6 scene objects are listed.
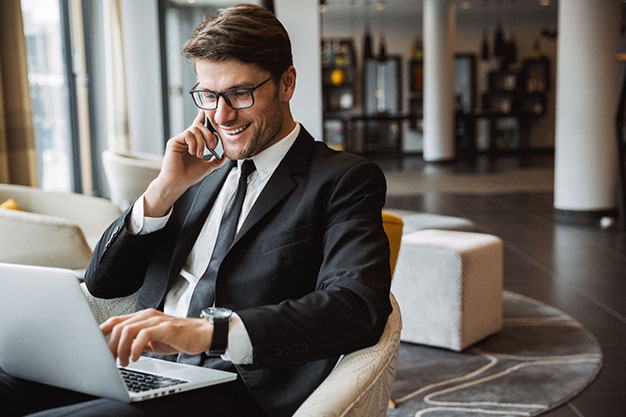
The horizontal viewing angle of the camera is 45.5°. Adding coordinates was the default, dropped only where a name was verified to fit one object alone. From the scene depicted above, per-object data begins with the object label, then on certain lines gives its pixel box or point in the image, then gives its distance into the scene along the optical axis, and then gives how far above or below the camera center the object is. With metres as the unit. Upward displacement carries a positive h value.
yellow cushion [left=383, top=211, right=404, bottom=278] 2.86 -0.56
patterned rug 3.02 -1.31
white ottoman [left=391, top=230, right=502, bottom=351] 3.68 -1.03
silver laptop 1.28 -0.46
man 1.40 -0.36
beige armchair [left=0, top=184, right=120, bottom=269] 3.05 -0.61
